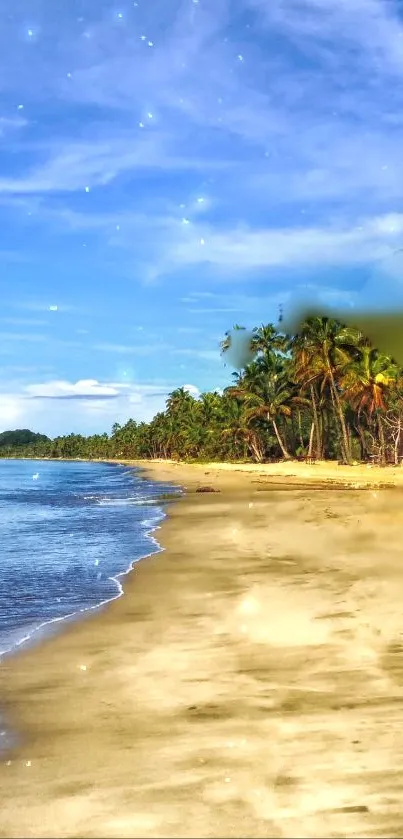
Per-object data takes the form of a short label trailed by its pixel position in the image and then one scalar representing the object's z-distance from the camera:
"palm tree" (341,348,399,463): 59.12
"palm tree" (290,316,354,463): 62.22
